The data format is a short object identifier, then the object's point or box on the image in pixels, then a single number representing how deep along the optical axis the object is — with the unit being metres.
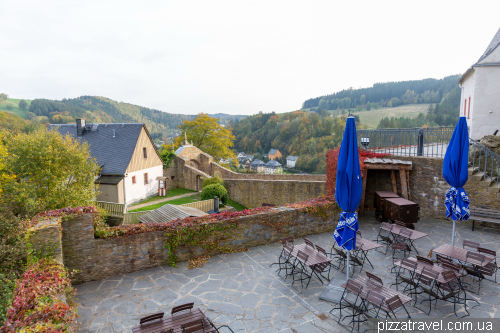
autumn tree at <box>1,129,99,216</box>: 13.44
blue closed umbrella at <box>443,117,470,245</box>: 6.93
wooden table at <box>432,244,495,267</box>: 5.87
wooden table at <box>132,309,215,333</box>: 3.94
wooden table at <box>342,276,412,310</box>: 4.61
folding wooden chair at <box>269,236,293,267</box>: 6.93
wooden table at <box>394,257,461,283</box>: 5.50
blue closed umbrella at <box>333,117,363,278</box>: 5.39
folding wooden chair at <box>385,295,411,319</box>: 4.27
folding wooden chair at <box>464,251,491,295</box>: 5.85
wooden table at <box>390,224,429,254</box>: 7.46
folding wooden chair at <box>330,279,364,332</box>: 4.82
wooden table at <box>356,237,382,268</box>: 6.84
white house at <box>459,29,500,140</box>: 13.71
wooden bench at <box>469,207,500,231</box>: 9.05
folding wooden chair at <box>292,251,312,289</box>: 6.12
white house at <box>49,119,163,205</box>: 24.42
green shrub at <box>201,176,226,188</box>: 24.56
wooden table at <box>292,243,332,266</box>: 6.01
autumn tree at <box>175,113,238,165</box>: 43.97
